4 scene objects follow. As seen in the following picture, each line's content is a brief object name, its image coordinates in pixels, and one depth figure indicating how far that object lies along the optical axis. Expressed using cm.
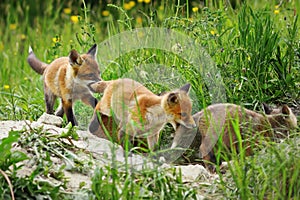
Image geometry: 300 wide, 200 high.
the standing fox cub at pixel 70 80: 991
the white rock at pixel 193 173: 789
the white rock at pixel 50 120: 976
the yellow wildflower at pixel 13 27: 1945
